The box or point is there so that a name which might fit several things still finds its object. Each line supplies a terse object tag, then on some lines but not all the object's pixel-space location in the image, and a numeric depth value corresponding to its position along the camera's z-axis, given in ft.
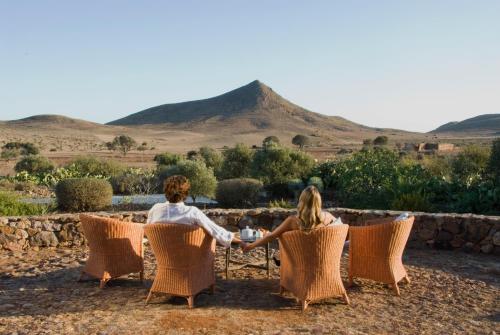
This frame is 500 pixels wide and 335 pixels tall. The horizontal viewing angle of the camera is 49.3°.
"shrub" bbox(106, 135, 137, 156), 172.72
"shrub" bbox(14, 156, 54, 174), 90.74
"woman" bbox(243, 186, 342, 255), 16.42
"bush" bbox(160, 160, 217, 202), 53.06
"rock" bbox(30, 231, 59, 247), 26.25
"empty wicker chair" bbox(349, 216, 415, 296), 18.74
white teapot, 20.13
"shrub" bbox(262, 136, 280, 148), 59.37
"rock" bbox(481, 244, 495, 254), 25.25
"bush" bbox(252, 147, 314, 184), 56.24
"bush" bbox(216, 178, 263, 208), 49.37
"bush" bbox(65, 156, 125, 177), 75.46
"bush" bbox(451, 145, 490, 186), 49.58
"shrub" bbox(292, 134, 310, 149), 198.59
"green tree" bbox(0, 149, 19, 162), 136.87
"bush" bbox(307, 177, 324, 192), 50.60
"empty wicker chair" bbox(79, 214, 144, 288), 19.38
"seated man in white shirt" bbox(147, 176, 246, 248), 17.61
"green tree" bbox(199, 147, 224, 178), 72.31
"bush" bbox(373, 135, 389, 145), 211.41
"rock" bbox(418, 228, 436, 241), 26.53
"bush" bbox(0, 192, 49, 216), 32.24
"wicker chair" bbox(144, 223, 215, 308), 16.90
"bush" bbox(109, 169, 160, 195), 61.21
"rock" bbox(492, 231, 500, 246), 25.05
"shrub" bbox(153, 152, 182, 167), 87.75
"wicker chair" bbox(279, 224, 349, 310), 16.65
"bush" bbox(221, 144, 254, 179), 65.05
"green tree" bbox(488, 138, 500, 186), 46.33
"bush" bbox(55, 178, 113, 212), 43.57
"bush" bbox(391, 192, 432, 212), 33.55
